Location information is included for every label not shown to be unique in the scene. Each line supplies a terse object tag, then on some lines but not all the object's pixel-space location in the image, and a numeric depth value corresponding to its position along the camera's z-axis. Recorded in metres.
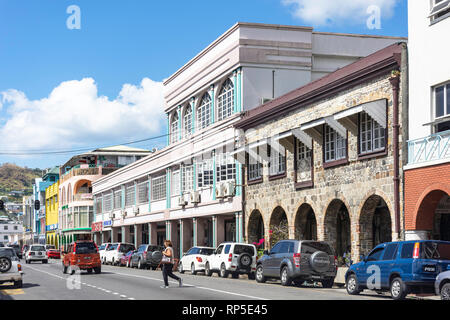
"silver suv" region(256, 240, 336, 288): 26.06
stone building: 27.42
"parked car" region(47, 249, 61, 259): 75.69
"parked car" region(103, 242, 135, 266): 51.68
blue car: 19.62
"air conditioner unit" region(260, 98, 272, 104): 41.51
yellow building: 104.56
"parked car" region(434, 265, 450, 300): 18.28
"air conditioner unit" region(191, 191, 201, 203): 47.66
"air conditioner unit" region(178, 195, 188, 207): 50.32
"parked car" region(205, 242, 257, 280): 33.31
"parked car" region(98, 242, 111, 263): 55.65
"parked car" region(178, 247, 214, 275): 37.66
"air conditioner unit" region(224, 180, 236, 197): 41.91
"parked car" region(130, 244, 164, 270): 44.00
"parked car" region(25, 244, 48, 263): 57.28
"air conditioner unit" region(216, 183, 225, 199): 42.62
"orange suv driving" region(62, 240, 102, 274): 36.77
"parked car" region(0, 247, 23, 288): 25.22
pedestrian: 24.72
